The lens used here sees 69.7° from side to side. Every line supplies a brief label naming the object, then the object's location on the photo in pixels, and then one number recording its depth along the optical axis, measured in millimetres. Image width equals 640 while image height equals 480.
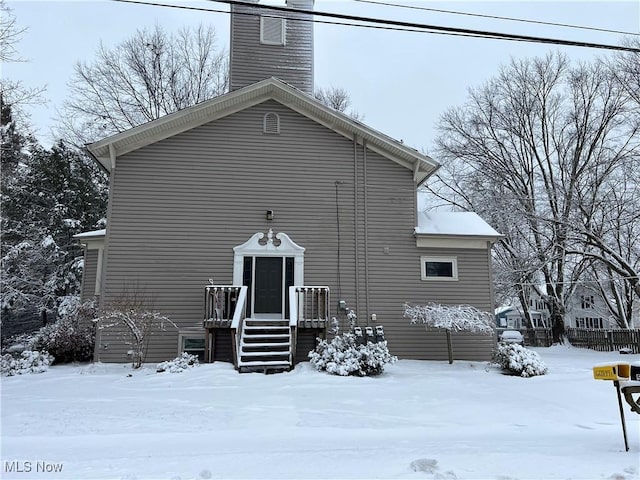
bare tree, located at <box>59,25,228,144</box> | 22844
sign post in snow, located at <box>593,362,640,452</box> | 4609
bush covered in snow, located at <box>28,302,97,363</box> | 10891
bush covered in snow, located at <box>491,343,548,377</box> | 9719
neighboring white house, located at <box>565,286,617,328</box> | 25703
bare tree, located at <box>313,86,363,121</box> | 28734
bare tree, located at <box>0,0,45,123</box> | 11070
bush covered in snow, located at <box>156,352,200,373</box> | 9183
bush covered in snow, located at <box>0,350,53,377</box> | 9742
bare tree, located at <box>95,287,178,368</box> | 10133
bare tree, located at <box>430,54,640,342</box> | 20312
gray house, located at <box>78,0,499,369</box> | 11234
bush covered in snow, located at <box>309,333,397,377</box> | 9164
